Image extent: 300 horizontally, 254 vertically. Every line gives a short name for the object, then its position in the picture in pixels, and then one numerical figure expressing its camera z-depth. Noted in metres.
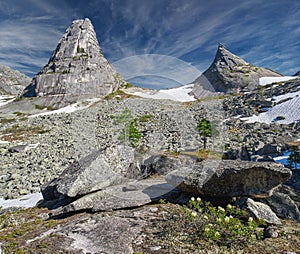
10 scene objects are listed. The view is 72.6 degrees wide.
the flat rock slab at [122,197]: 7.80
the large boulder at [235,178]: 7.08
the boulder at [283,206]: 7.19
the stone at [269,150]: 21.77
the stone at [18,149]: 28.69
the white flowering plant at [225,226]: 5.37
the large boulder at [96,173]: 8.70
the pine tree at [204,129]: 24.85
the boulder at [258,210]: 6.43
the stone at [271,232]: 5.80
